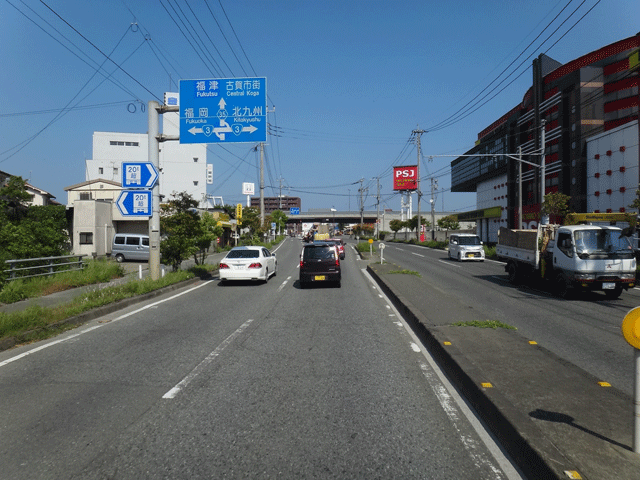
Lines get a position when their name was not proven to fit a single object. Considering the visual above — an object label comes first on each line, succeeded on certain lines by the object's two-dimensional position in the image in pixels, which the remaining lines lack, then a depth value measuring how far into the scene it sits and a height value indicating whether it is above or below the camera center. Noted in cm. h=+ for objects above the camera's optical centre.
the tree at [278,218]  8922 +290
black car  1714 -121
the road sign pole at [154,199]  1677 +118
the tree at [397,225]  8948 +149
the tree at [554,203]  2786 +175
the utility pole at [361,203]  9370 +587
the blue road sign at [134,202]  1595 +103
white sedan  1830 -123
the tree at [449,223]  6488 +137
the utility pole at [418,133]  5623 +1166
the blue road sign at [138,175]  1583 +192
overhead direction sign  1694 +429
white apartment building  6931 +1122
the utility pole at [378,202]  8525 +548
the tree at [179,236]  2058 -13
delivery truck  1331 -74
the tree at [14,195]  3178 +254
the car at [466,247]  3153 -94
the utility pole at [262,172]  4617 +583
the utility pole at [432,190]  7476 +701
